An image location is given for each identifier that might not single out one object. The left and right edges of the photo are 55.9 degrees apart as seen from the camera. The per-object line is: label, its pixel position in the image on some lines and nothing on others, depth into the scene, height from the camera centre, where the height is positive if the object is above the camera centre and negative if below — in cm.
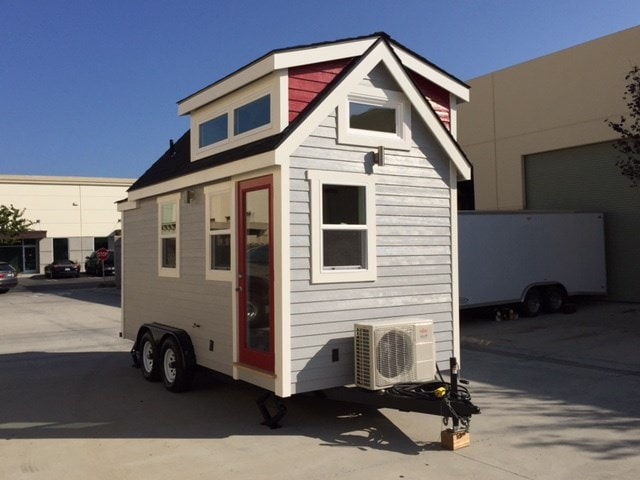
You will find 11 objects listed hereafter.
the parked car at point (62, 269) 3784 -64
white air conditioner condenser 593 -100
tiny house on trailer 601 +45
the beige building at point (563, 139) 1686 +347
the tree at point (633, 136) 1299 +258
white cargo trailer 1364 -15
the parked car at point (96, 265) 3706 -43
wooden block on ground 552 -172
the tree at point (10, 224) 3712 +220
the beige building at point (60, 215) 4091 +306
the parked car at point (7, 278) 2808 -86
